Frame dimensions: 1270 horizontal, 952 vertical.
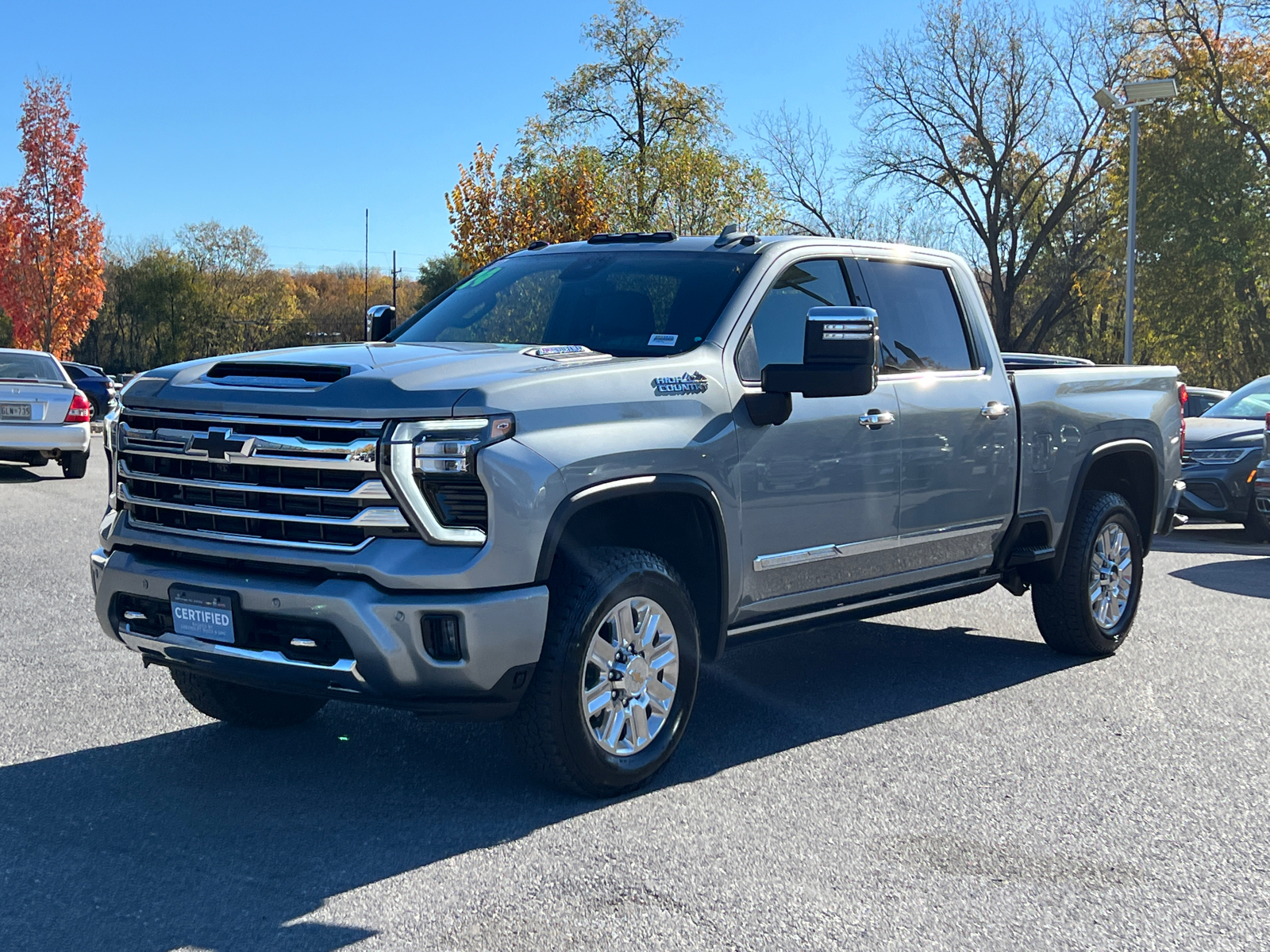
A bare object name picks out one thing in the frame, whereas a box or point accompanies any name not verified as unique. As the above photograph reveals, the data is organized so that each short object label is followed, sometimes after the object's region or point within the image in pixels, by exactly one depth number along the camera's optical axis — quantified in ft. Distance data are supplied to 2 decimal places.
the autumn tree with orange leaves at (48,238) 137.28
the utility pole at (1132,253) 81.41
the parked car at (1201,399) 69.67
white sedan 56.95
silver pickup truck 14.14
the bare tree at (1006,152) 139.74
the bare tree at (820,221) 144.66
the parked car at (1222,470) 44.70
